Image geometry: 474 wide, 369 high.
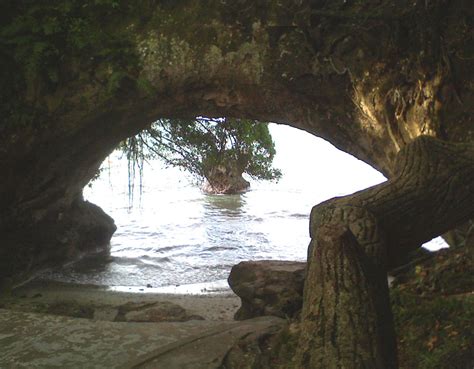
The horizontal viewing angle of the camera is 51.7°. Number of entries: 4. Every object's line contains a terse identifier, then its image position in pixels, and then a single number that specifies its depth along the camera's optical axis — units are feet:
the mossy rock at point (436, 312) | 10.41
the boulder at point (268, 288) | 18.71
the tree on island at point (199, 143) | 33.83
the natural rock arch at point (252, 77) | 17.76
